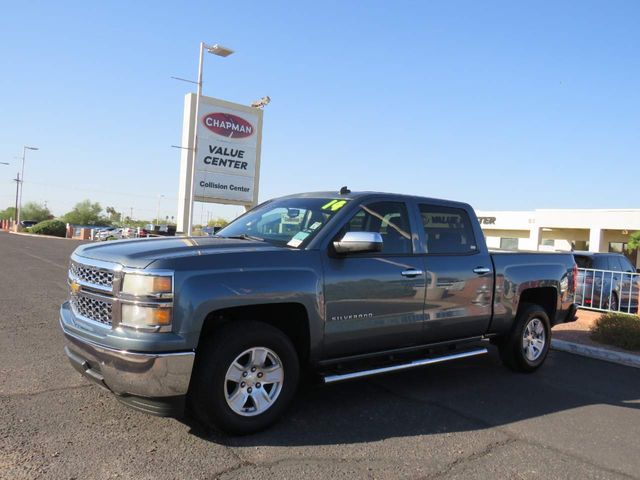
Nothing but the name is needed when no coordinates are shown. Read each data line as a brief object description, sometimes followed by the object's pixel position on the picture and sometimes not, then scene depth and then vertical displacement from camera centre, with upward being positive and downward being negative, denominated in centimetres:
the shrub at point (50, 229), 4956 -127
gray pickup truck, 379 -58
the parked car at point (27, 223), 6419 -119
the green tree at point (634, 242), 3438 +91
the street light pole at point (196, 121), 1955 +390
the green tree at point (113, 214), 14875 +162
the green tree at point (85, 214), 9869 +49
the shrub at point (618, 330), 814 -116
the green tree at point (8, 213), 10928 -27
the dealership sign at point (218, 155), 2069 +283
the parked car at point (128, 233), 3970 -94
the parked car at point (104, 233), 4265 -118
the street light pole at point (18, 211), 5512 +17
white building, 3706 +172
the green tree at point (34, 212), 9531 +31
